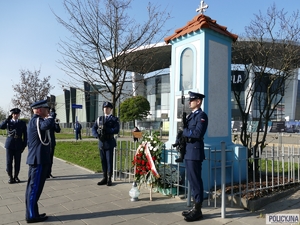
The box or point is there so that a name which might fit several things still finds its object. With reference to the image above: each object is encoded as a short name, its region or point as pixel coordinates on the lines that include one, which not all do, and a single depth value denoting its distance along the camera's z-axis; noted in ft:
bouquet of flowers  16.84
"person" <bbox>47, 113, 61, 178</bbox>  22.34
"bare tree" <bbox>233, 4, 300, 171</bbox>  22.47
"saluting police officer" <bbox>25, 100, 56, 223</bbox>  13.15
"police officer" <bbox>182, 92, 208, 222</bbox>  13.42
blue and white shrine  18.44
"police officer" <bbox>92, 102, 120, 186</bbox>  20.16
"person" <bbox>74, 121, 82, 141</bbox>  68.58
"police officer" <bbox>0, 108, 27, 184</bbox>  22.18
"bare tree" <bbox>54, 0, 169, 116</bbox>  27.73
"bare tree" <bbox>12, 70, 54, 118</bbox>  84.58
